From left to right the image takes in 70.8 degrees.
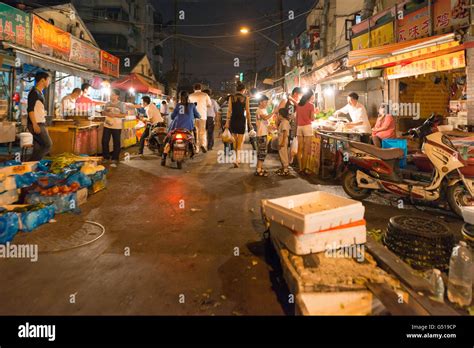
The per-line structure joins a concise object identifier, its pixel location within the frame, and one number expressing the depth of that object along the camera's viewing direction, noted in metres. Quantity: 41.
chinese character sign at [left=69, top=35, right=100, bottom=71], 14.93
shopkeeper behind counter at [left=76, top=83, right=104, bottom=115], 11.56
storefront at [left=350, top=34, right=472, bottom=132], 7.91
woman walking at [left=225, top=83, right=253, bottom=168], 9.40
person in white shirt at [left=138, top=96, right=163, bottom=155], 12.42
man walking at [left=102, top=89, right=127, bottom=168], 10.15
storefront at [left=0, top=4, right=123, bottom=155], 10.12
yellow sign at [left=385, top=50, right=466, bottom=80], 7.97
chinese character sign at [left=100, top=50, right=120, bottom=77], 17.92
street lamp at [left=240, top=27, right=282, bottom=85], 23.52
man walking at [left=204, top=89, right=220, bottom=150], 14.20
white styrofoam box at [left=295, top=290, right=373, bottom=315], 2.62
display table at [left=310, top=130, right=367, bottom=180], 7.82
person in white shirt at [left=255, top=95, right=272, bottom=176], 8.85
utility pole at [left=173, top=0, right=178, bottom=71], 26.98
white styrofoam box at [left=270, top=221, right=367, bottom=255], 3.21
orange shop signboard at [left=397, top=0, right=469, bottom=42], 8.11
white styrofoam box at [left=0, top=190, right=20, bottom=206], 5.05
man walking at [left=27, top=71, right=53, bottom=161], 7.13
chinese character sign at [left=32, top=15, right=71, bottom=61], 11.98
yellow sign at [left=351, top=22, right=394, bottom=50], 12.00
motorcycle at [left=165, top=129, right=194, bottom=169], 9.62
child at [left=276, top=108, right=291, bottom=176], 8.93
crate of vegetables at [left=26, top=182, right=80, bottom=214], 5.31
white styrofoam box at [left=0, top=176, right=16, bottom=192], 5.06
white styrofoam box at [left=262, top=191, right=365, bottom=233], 3.18
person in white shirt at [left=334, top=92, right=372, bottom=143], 9.66
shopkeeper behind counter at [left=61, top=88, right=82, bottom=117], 10.64
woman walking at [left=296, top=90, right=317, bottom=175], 9.05
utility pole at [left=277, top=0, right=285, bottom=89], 21.41
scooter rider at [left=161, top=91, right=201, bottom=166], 9.98
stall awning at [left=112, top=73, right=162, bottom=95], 20.58
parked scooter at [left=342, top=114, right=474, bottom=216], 5.69
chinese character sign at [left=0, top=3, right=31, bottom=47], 10.21
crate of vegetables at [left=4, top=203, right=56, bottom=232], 4.57
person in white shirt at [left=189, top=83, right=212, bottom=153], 12.16
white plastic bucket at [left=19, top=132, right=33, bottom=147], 8.83
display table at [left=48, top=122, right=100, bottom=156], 9.76
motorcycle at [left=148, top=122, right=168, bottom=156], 12.11
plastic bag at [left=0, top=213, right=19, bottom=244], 4.16
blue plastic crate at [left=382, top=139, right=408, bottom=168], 8.48
